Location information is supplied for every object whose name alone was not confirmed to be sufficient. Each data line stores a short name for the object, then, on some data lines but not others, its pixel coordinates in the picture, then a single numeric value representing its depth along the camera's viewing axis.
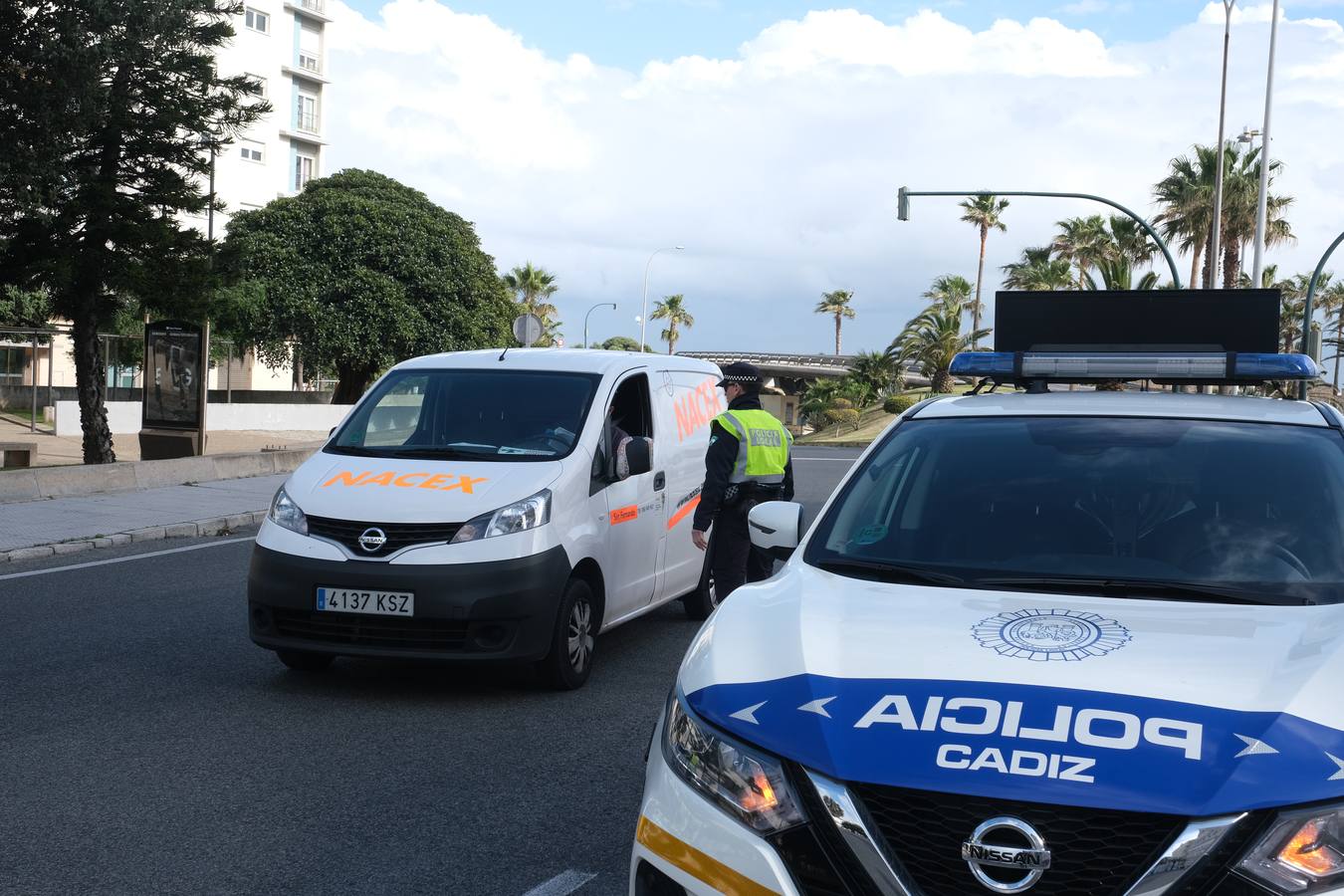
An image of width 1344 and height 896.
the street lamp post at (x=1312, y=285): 26.02
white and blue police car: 2.46
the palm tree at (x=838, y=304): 111.62
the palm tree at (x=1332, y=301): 70.31
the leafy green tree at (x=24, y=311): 44.12
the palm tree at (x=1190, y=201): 44.12
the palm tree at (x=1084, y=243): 59.78
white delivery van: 6.40
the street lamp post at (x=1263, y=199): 33.78
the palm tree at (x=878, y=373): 62.91
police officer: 7.77
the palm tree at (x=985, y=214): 71.25
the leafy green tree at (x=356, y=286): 41.41
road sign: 24.84
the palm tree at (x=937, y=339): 57.06
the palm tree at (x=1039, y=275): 60.38
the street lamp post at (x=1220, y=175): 34.03
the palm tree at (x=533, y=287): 83.19
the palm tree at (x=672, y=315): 114.56
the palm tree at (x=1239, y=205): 43.53
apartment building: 61.34
